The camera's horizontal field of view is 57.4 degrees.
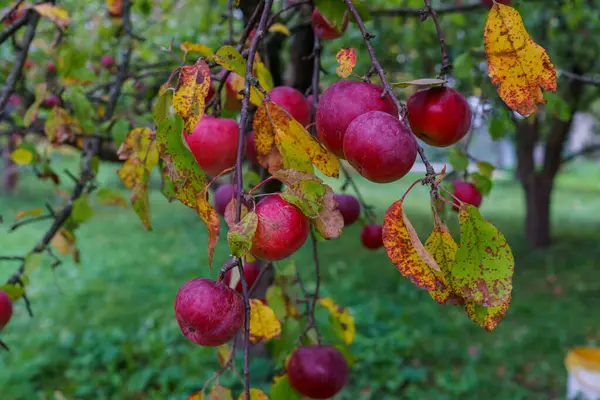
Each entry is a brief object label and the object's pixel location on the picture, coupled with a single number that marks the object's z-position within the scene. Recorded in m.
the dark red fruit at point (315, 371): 0.96
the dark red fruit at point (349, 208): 1.17
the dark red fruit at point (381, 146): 0.56
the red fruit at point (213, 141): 0.77
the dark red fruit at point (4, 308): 1.07
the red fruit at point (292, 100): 0.81
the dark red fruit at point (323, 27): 1.00
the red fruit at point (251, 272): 1.13
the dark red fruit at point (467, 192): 1.17
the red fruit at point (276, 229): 0.60
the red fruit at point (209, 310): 0.60
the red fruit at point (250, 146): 0.91
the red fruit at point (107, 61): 2.49
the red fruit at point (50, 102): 2.01
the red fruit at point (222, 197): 1.11
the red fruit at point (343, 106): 0.62
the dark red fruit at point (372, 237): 1.41
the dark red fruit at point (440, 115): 0.69
